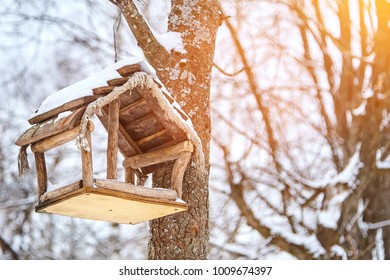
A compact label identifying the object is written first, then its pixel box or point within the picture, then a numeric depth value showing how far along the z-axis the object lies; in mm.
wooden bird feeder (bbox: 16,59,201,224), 4720
